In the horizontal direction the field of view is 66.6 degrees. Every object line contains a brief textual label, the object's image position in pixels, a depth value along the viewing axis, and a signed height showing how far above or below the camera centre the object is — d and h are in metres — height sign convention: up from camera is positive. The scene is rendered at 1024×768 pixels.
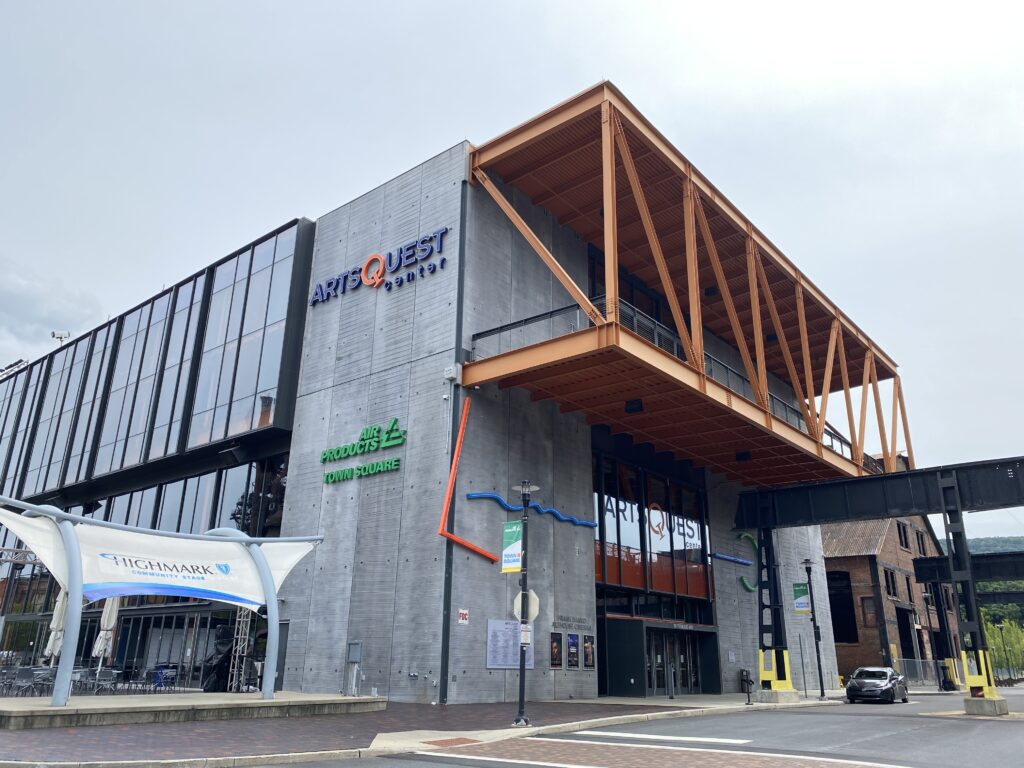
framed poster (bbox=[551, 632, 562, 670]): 25.22 +0.17
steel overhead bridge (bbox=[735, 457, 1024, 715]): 24.42 +5.73
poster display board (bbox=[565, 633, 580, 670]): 25.88 +0.08
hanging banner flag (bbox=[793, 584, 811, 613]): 32.97 +2.54
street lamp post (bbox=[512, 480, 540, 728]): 17.13 +0.76
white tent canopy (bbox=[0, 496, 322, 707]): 16.45 +1.99
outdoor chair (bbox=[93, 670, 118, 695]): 24.26 -1.01
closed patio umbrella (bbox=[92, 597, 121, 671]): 27.14 +0.81
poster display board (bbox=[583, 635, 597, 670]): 26.59 +0.13
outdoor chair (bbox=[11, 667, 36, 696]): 22.25 -0.91
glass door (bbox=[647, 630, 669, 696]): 29.78 -0.23
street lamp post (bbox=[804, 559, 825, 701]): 33.71 +1.40
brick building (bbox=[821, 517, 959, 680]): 53.34 +4.23
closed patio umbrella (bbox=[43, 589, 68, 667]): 23.47 +0.58
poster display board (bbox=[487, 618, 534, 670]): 23.44 +0.30
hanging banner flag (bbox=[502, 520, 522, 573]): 19.08 +2.52
